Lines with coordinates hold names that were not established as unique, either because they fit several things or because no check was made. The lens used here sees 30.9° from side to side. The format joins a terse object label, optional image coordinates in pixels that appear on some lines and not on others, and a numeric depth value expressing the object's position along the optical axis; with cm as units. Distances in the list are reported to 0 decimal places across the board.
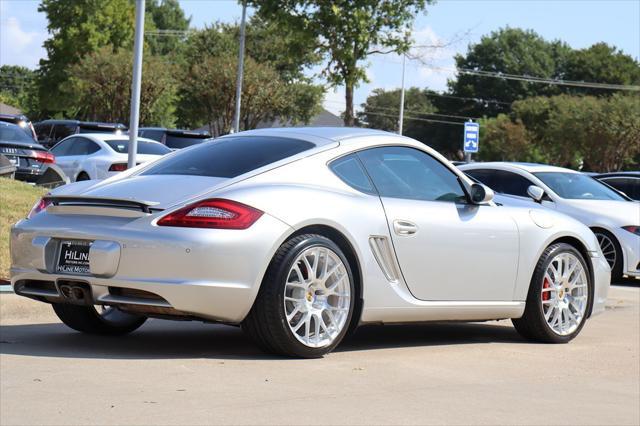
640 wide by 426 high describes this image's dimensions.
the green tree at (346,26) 3166
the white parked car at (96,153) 2098
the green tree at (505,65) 10588
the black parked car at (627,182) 1833
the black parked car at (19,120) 2434
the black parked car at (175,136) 2600
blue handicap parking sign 2914
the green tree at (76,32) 6531
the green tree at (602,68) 9719
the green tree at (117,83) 5728
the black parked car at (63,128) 2971
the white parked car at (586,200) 1450
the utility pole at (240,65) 4025
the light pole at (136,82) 1304
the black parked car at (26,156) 2069
